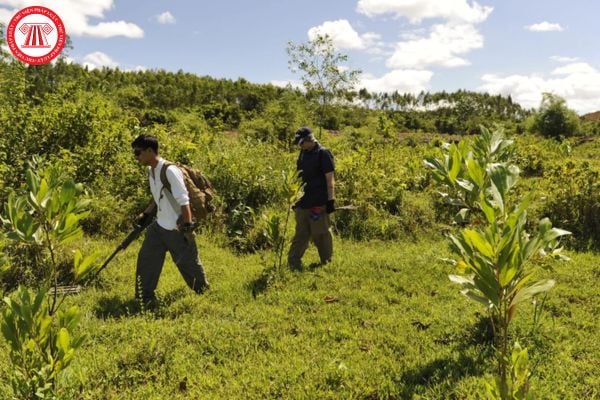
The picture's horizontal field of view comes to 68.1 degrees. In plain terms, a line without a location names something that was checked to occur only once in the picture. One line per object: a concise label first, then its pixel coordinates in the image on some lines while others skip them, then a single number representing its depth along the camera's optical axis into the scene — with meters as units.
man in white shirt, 4.49
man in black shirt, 5.41
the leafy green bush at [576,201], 6.77
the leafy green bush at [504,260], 1.78
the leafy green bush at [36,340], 2.13
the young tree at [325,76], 13.91
